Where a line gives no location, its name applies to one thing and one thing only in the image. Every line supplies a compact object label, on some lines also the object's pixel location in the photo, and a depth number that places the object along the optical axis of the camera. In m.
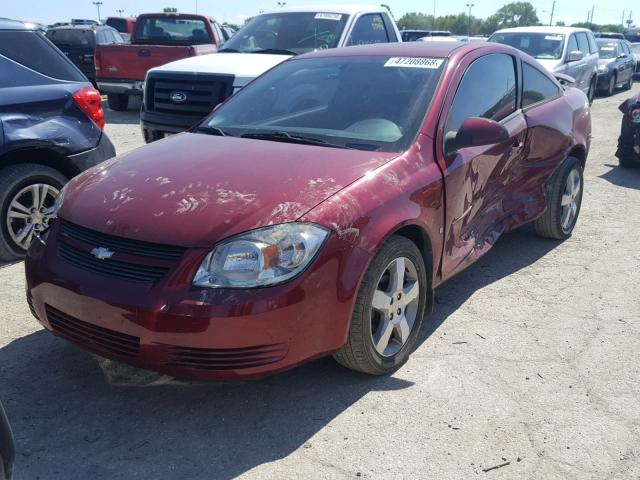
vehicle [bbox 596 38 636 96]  17.42
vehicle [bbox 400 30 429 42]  28.96
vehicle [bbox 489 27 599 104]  12.31
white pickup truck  7.83
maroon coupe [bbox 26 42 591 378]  2.83
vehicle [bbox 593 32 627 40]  26.15
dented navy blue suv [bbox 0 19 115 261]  4.94
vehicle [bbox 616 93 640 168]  8.43
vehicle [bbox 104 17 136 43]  25.77
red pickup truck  12.20
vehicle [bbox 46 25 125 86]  15.80
